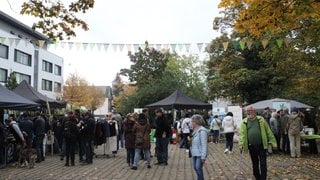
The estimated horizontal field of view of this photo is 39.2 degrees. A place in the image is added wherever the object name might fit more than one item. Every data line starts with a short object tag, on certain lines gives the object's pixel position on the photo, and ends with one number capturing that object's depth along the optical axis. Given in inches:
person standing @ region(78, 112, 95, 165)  610.2
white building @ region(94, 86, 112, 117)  4660.4
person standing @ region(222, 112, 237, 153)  742.5
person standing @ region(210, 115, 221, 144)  1001.1
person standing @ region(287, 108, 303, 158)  672.4
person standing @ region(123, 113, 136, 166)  558.9
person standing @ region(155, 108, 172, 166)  567.2
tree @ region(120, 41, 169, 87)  2700.1
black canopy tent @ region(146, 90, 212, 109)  1011.3
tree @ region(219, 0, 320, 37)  448.8
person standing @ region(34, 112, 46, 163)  620.1
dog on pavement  562.7
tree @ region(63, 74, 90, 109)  2883.9
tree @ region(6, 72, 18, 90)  1722.7
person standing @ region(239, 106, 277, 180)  380.8
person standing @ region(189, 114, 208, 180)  345.7
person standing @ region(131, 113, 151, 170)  532.9
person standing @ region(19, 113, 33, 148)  602.5
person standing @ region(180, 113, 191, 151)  779.4
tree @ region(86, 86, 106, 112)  3066.2
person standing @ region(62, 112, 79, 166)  585.4
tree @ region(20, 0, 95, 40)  448.8
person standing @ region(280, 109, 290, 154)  714.3
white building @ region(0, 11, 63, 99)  2124.6
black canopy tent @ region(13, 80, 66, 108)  815.1
